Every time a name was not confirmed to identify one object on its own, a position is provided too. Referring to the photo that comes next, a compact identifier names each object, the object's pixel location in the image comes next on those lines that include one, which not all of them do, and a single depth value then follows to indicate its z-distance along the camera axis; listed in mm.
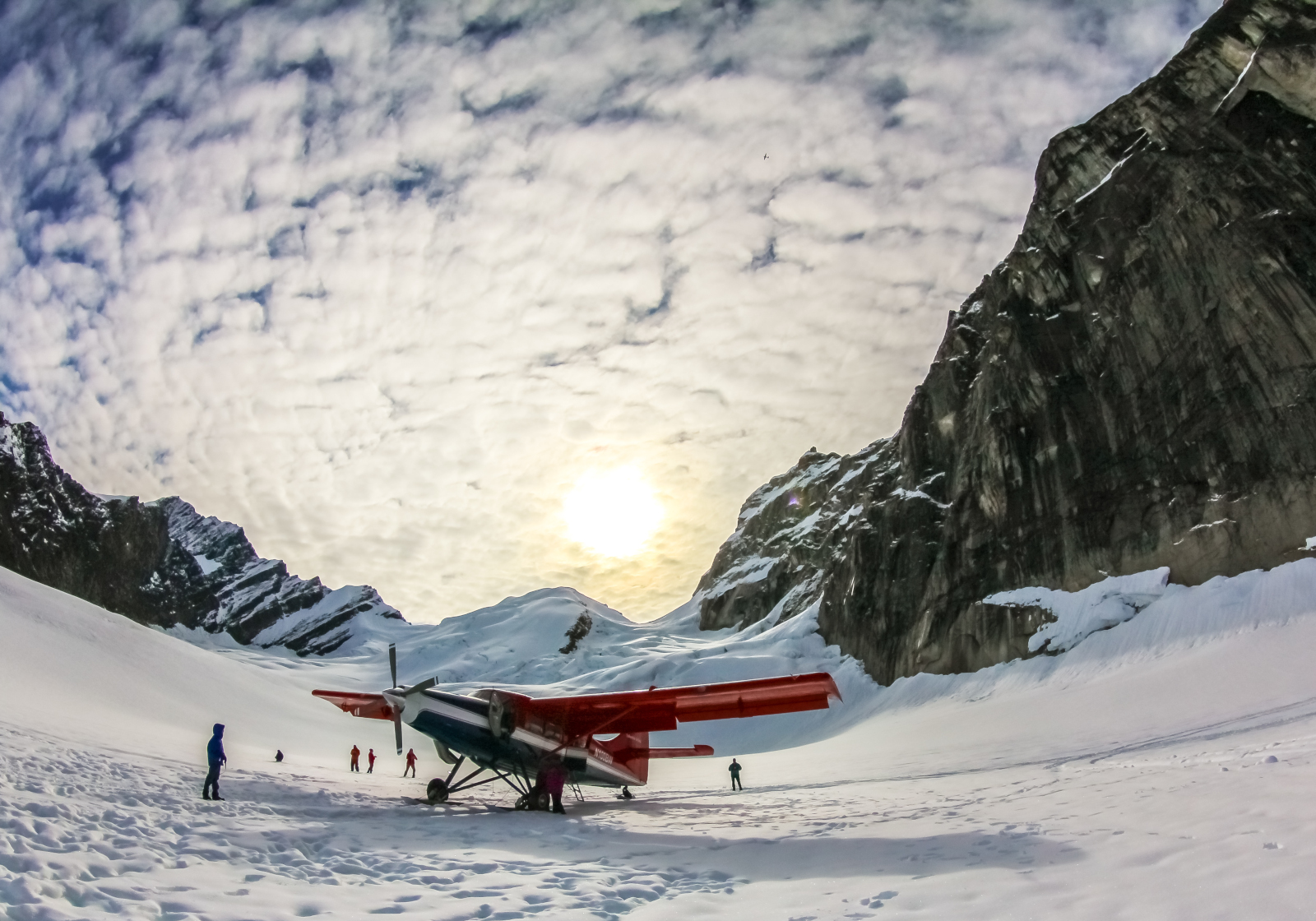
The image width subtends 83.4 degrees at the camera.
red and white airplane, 18391
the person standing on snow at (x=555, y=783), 18531
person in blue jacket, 15133
